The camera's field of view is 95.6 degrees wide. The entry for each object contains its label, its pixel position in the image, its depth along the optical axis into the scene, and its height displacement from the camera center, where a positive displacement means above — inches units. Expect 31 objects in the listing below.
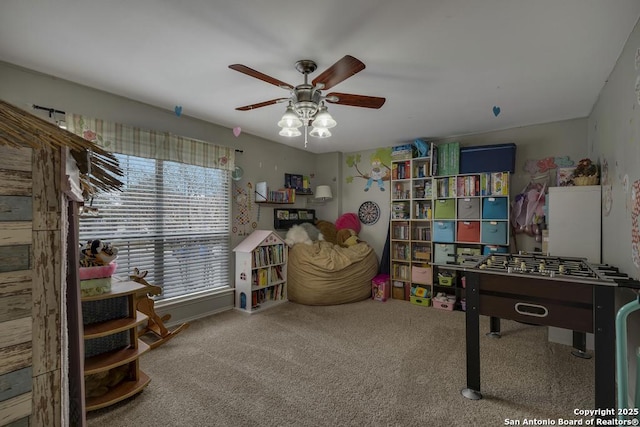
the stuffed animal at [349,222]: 189.9 -6.2
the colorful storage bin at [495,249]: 139.5 -17.6
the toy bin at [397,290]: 165.2 -44.3
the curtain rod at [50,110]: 89.6 +32.6
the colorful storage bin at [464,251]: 145.3 -19.7
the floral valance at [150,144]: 97.9 +27.4
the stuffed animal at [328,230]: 185.6 -11.2
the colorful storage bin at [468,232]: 146.3 -9.8
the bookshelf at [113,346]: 69.9 -35.8
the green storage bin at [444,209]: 152.8 +1.9
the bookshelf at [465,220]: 139.6 -3.7
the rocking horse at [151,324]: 102.2 -42.1
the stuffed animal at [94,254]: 73.3 -10.7
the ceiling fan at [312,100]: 71.9 +31.6
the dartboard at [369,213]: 187.4 -0.3
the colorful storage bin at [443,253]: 152.7 -21.7
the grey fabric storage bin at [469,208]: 145.9 +2.3
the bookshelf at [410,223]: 160.6 -6.1
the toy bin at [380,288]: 161.6 -42.8
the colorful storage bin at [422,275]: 156.0 -34.0
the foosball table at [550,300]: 59.0 -20.1
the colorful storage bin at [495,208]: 138.6 +2.2
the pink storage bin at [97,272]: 69.5 -14.5
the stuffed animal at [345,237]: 179.3 -15.1
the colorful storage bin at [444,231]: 152.9 -10.0
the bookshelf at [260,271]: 140.9 -29.9
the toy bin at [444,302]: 145.5 -45.3
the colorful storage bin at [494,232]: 138.7 -9.5
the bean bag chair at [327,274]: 150.6 -33.1
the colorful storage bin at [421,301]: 152.6 -47.1
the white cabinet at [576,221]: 102.0 -3.2
